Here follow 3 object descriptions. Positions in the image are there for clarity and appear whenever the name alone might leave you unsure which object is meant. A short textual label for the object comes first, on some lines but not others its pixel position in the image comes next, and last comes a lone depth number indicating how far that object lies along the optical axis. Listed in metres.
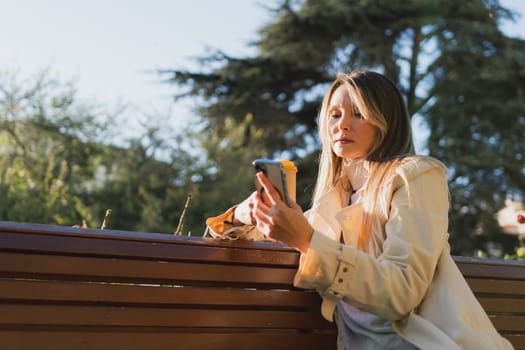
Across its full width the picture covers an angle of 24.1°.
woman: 2.63
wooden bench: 2.69
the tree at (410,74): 17.39
